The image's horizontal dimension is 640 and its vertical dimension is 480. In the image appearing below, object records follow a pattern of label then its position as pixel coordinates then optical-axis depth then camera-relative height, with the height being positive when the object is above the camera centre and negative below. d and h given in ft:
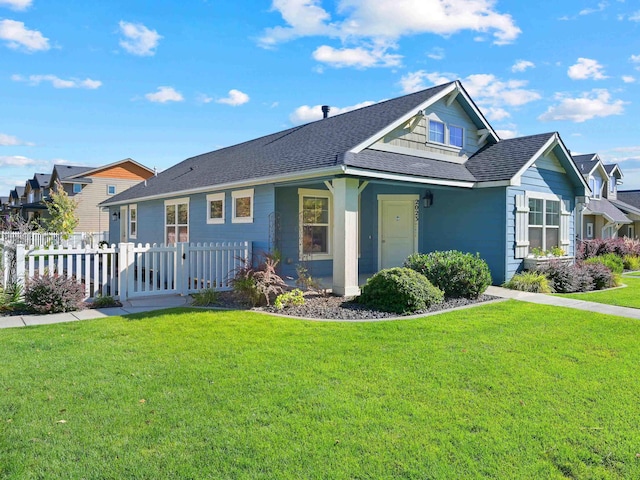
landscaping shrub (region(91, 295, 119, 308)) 26.86 -4.05
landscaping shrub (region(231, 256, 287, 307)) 26.45 -2.91
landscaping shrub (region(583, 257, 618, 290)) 37.58 -3.30
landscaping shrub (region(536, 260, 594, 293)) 35.53 -3.17
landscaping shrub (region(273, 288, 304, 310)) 26.14 -3.78
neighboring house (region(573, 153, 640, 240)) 84.78 +7.50
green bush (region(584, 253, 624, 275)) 46.70 -2.41
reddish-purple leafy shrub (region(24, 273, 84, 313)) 24.31 -3.23
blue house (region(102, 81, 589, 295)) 32.17 +4.37
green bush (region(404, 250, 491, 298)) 29.63 -2.39
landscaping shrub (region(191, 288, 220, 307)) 27.61 -3.92
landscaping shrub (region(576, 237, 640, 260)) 55.98 -1.04
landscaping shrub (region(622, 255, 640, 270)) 56.44 -3.06
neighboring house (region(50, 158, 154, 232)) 120.88 +16.88
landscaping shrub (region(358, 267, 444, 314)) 24.99 -3.22
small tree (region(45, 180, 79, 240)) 103.30 +6.56
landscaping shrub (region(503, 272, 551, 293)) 34.22 -3.59
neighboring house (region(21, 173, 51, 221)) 143.19 +17.23
